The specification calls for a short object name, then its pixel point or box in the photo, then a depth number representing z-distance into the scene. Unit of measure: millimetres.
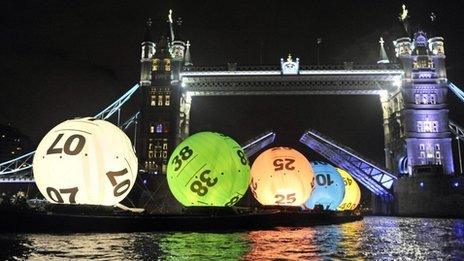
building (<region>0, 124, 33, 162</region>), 152000
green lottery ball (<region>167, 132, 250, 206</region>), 22062
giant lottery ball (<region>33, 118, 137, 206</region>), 17422
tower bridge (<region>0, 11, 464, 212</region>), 69125
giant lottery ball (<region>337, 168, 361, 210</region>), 40438
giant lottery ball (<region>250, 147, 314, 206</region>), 28250
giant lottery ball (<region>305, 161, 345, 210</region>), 34094
